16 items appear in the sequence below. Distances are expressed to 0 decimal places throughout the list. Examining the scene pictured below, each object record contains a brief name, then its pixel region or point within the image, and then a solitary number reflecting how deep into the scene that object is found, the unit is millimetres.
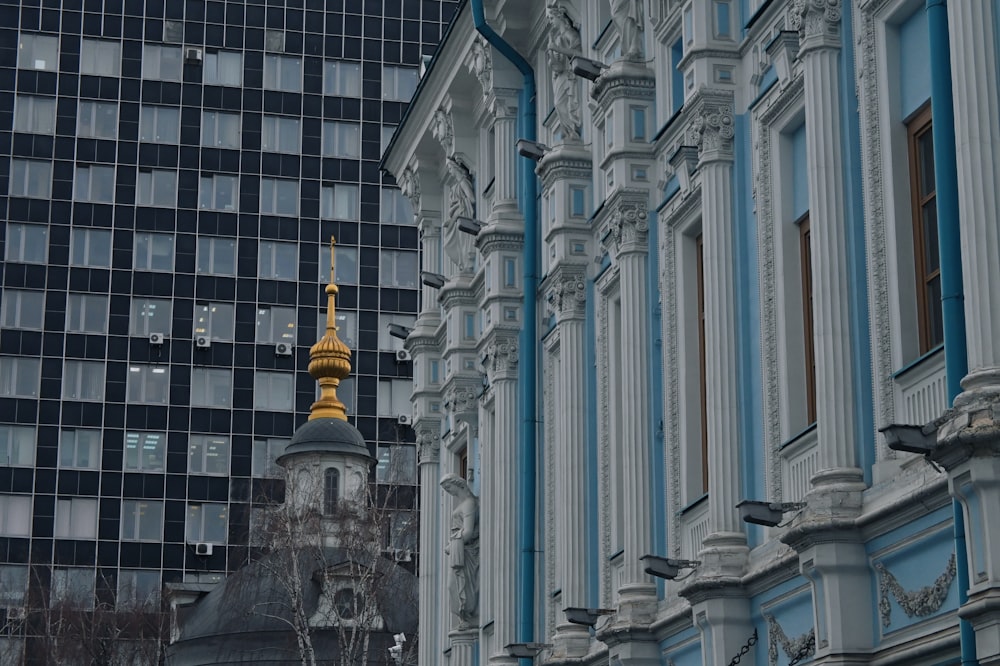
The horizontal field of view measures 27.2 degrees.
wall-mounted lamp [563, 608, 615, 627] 20547
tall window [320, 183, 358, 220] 82750
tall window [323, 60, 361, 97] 83750
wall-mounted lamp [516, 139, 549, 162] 23812
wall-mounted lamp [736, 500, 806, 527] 15633
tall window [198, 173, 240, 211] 81812
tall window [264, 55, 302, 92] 83375
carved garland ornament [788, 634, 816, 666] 15469
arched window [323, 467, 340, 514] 70500
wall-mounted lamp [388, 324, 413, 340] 32916
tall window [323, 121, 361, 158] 83375
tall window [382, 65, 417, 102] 83875
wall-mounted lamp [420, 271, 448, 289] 29945
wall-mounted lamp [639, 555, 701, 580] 17953
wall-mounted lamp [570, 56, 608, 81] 21625
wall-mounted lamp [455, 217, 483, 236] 27402
